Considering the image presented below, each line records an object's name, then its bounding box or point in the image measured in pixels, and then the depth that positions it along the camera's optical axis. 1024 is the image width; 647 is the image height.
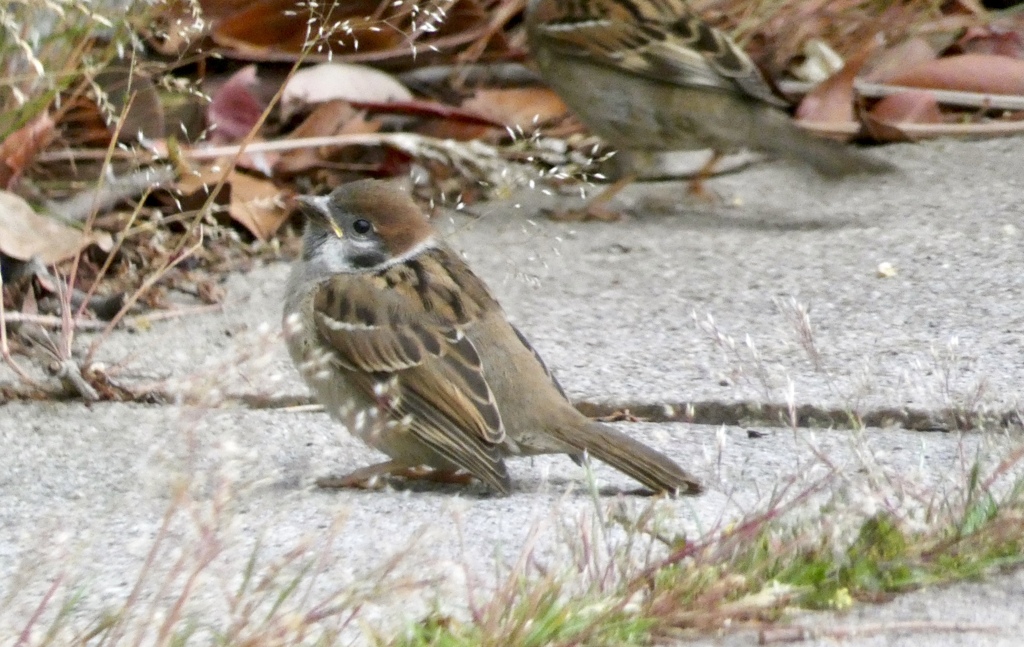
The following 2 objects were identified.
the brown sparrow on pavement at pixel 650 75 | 11.47
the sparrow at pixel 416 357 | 6.62
